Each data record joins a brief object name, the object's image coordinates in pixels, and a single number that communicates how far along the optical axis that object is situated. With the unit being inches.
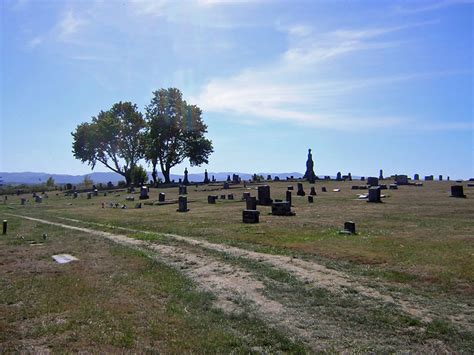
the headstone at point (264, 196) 1295.5
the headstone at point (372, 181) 1868.8
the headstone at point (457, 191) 1360.7
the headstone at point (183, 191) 1999.0
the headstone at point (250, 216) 876.1
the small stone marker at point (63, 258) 567.8
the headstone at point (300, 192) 1646.9
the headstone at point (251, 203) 1059.7
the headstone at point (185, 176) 2955.2
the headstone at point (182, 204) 1221.6
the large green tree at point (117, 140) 3243.1
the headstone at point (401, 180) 2090.3
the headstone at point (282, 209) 1002.6
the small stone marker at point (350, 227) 690.2
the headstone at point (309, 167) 2522.4
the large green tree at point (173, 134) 3026.6
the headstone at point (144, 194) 1880.4
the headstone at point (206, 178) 2905.8
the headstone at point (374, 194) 1261.1
